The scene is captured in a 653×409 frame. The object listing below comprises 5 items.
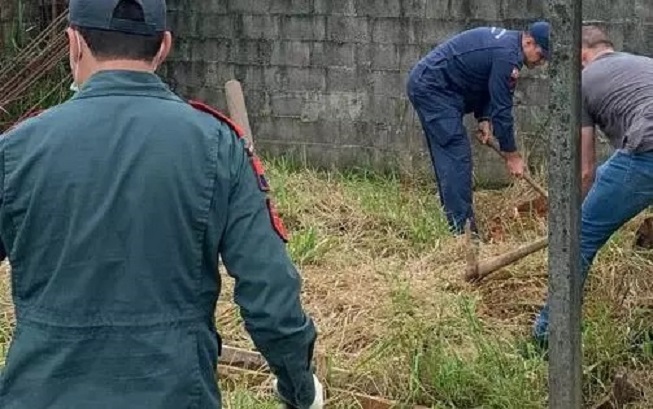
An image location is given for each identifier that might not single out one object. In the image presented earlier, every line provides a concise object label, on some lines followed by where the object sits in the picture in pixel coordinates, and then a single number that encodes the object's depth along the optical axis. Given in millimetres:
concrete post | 3619
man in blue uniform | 6820
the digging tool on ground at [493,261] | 5566
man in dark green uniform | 2359
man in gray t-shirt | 4949
